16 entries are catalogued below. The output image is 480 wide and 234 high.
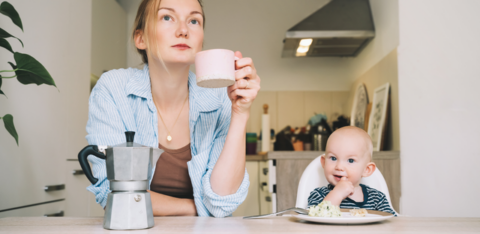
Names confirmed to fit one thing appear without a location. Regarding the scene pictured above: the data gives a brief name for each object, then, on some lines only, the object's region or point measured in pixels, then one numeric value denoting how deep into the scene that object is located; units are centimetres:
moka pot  68
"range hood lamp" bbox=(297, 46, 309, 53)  280
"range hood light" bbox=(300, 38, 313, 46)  264
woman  93
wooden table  67
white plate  71
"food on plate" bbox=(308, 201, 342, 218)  75
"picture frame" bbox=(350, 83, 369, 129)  254
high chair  121
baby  116
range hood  246
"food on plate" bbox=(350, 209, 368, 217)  76
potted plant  110
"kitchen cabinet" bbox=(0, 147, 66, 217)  151
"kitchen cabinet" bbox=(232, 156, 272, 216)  280
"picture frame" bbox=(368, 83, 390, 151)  202
